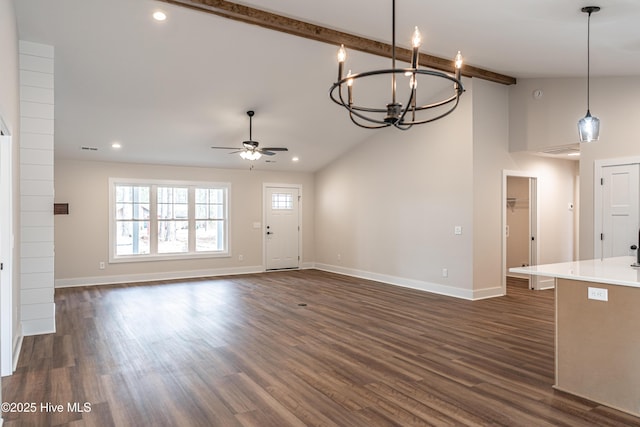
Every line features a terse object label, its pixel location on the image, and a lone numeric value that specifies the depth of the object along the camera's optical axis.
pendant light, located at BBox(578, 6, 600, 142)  3.82
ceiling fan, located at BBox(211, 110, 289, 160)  6.45
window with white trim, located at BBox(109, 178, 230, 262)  8.66
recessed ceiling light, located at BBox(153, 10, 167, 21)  4.43
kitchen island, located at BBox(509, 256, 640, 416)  2.88
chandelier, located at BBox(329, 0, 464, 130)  2.28
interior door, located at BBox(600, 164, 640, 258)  5.60
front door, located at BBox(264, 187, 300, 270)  10.23
